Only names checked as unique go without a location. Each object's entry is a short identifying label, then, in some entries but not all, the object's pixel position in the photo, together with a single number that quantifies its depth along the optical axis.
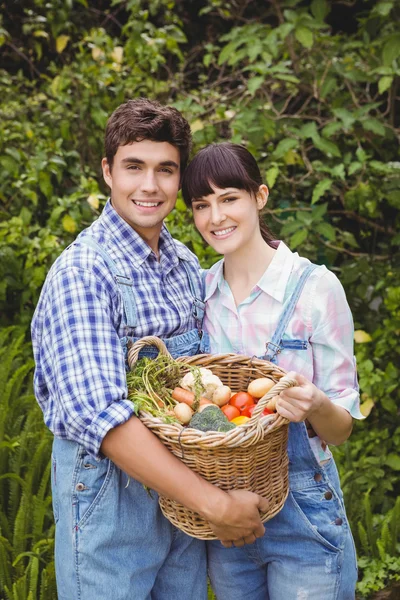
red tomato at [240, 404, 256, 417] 1.85
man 1.72
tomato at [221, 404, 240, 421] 1.84
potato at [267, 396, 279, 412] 1.77
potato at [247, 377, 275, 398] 1.88
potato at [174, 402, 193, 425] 1.78
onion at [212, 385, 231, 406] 1.89
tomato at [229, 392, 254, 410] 1.88
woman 1.99
